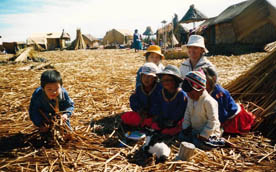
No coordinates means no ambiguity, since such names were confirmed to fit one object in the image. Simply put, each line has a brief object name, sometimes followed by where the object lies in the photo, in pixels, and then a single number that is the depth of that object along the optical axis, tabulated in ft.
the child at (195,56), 9.72
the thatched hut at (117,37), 119.44
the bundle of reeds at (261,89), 8.05
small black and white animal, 6.21
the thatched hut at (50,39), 103.93
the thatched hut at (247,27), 36.17
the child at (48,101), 6.73
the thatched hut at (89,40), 115.50
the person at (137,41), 54.24
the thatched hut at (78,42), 96.84
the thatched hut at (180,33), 66.26
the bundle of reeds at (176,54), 33.01
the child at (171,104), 7.73
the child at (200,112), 6.71
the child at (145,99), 8.31
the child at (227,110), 7.72
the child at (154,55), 11.43
